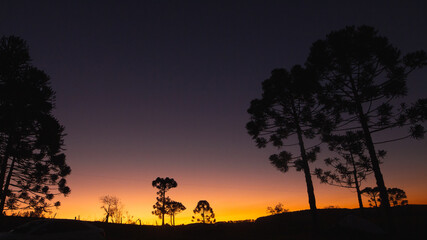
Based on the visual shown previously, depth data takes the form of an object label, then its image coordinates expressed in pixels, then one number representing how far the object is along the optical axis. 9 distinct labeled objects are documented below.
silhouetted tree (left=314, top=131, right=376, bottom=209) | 22.45
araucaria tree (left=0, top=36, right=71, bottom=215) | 17.47
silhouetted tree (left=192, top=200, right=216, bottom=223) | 69.38
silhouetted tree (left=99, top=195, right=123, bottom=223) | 53.88
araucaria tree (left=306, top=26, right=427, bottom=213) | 15.69
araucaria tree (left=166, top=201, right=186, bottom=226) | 61.94
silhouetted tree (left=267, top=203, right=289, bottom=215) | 61.62
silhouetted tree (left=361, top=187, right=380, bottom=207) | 59.83
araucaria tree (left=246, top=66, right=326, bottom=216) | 21.88
